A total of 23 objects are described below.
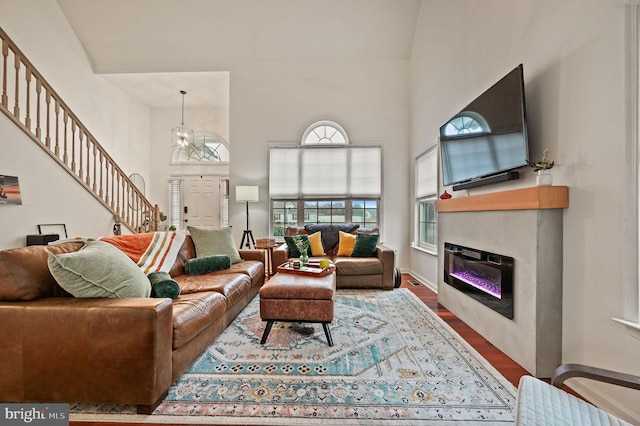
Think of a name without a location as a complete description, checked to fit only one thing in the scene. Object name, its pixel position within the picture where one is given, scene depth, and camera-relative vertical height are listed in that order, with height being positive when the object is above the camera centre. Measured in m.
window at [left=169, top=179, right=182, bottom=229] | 7.11 +0.30
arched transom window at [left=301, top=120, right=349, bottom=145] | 5.30 +1.46
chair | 1.00 -0.69
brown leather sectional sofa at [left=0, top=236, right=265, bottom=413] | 1.47 -0.68
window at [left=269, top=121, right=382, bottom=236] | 5.23 +0.63
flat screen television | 2.08 +0.67
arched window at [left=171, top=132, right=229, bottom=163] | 7.16 +1.54
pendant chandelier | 6.56 +1.93
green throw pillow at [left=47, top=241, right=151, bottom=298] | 1.58 -0.35
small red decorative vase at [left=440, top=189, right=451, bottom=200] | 3.31 +0.22
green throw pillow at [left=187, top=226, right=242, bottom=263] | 3.33 -0.35
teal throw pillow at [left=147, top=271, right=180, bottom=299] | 2.07 -0.54
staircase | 3.47 +1.08
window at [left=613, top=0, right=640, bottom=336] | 1.44 +0.29
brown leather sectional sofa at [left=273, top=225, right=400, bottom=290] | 3.93 -0.78
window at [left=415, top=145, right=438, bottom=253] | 4.22 +0.26
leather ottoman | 2.27 -0.71
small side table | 4.68 -0.61
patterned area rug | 1.53 -1.05
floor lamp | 4.89 +0.33
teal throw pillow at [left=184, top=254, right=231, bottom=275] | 2.97 -0.54
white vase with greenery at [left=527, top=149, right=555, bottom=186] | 1.86 +0.29
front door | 7.11 +0.32
